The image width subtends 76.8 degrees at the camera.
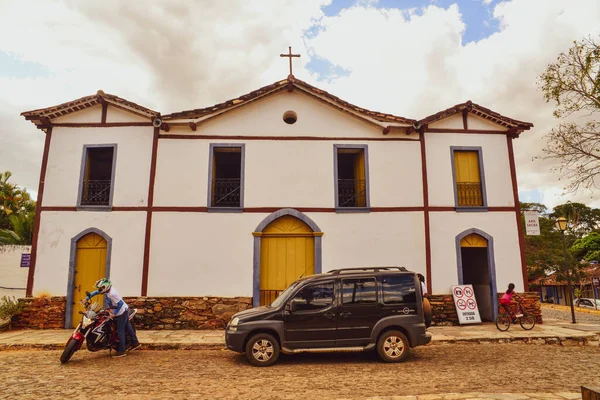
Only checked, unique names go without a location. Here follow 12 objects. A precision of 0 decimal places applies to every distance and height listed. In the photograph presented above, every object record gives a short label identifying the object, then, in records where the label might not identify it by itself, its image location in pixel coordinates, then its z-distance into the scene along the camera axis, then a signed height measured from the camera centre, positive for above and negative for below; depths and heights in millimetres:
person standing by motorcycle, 7766 -731
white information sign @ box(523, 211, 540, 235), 12477 +1568
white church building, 11438 +2333
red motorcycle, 7246 -1170
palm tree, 19503 +2180
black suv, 7184 -908
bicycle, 10617 -1360
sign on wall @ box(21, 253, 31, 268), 12000 +454
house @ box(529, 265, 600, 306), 31859 -1285
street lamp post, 12759 +1580
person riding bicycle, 10812 -830
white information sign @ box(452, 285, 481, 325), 11539 -981
